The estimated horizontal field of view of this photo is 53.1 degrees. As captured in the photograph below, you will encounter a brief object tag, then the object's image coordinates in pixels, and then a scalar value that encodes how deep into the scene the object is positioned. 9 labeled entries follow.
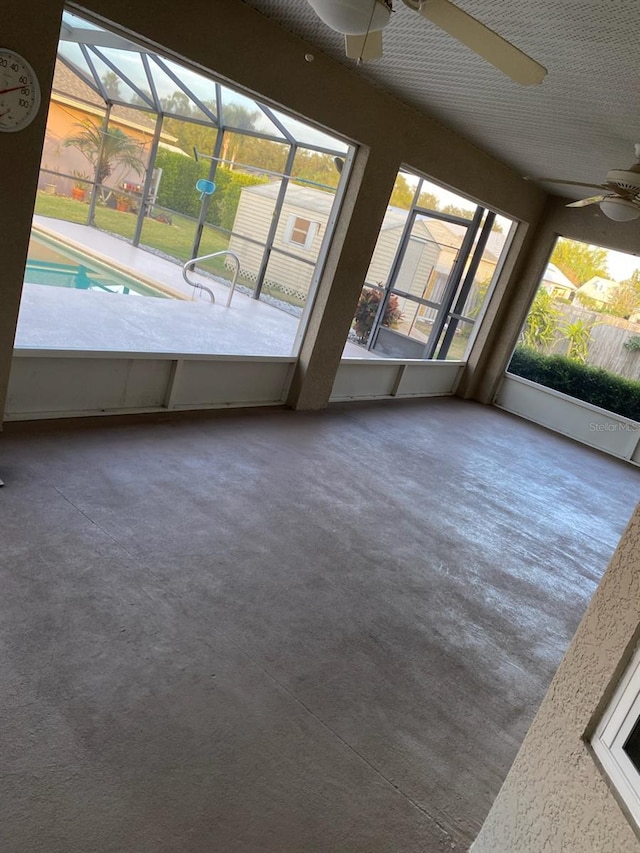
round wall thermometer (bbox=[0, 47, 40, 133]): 3.20
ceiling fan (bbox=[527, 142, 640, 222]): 4.66
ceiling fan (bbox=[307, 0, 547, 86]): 2.21
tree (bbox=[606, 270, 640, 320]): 7.90
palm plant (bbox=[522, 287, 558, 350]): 8.62
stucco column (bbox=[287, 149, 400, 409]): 5.59
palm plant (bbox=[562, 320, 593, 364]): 8.36
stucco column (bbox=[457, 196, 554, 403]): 8.42
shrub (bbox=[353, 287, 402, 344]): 6.99
